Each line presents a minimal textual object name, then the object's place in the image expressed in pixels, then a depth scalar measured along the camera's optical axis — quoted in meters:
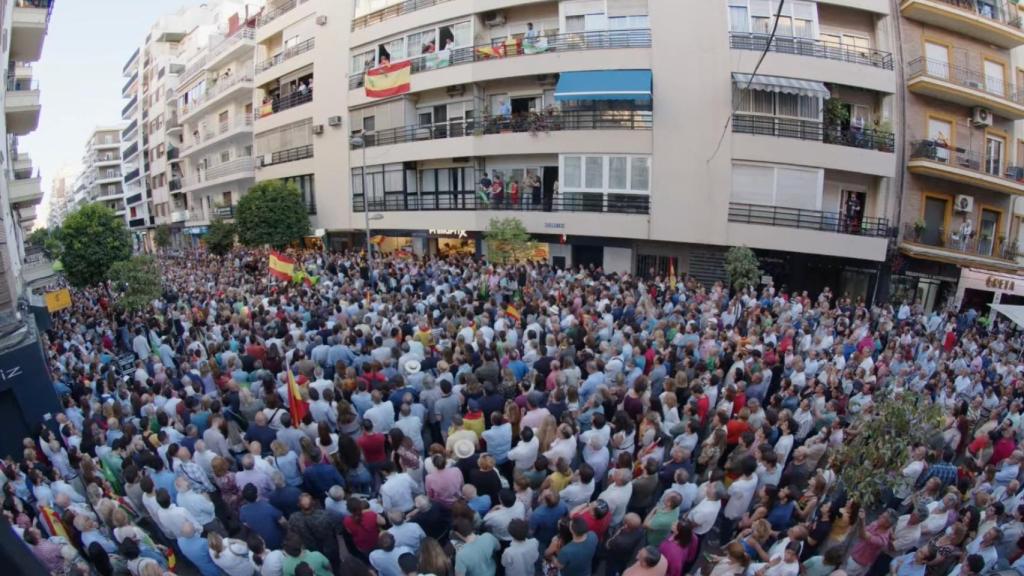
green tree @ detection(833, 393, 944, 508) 5.19
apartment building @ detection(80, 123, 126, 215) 82.94
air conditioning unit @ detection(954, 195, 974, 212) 20.25
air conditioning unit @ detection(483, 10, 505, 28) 22.41
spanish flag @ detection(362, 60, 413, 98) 23.25
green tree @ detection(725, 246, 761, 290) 16.59
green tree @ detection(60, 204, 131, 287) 19.36
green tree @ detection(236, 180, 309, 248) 27.12
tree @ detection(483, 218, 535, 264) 19.45
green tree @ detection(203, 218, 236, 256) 29.98
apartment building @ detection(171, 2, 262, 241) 35.41
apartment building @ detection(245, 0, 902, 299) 18.39
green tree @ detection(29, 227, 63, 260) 20.34
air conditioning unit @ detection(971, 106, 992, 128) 20.21
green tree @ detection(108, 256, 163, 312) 15.40
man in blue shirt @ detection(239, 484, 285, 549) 5.49
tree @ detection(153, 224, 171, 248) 49.34
